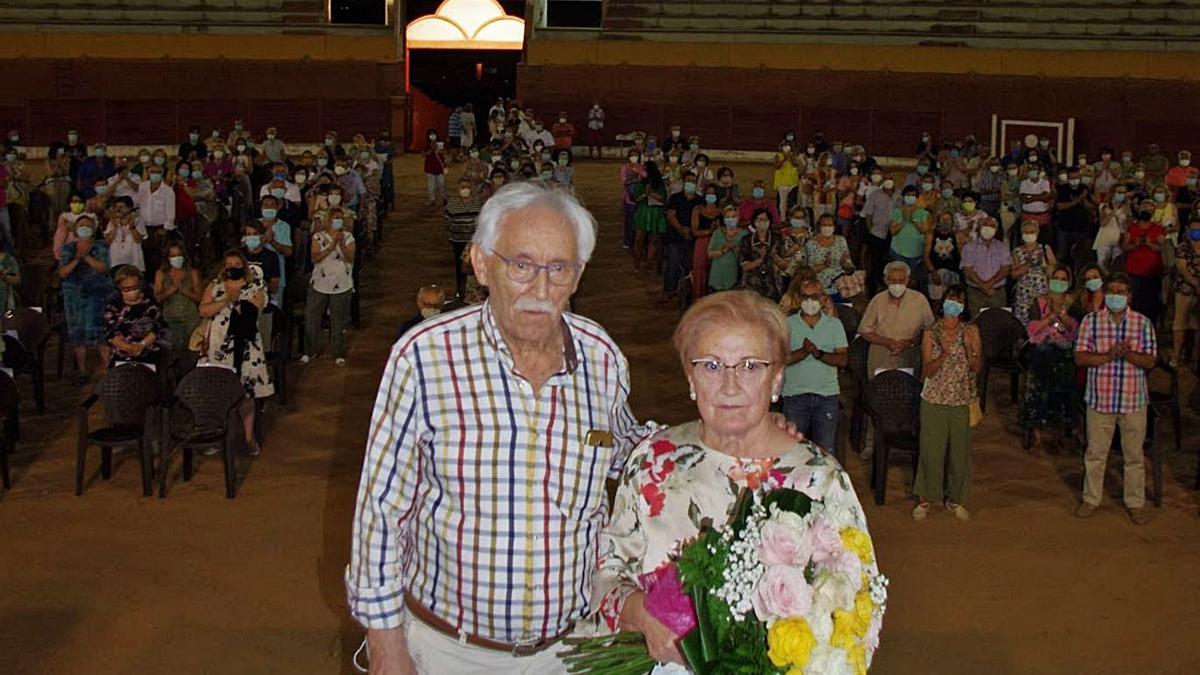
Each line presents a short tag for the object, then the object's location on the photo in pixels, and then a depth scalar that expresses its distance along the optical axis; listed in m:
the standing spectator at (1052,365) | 14.06
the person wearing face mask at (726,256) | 18.80
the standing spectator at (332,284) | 17.56
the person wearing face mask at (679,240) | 21.52
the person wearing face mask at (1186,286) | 17.33
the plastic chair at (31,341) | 15.16
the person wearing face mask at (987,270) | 17.44
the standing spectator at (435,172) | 31.56
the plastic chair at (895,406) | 13.04
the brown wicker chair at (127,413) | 12.75
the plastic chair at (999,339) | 16.05
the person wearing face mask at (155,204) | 21.62
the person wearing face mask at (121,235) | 17.77
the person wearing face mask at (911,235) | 19.59
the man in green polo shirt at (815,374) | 12.30
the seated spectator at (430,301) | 13.08
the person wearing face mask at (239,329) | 13.71
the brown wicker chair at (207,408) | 12.91
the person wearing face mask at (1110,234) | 19.81
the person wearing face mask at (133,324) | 13.59
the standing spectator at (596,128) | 44.59
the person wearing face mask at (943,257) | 18.58
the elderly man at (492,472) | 4.38
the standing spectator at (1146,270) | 17.61
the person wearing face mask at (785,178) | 28.94
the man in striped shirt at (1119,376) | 12.10
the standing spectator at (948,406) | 12.11
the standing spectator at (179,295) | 15.52
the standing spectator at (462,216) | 21.02
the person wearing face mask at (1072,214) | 22.53
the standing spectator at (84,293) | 16.67
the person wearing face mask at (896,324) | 13.51
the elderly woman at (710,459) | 4.40
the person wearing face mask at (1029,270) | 16.25
